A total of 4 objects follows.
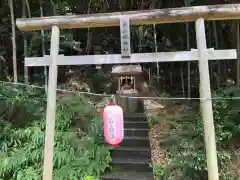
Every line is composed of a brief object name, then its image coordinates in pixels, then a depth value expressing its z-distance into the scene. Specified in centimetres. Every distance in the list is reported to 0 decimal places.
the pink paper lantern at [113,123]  214
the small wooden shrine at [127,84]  422
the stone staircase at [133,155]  291
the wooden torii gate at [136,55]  211
